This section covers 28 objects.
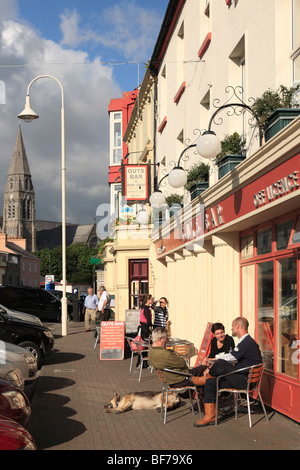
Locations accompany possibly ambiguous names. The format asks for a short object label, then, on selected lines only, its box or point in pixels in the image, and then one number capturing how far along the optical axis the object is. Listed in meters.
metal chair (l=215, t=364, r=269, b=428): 8.30
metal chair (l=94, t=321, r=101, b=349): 18.45
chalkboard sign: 18.97
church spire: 190.88
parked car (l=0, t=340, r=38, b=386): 11.11
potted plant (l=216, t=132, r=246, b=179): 10.43
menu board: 16.48
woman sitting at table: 9.73
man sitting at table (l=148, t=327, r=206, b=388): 9.04
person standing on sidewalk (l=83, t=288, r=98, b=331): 25.72
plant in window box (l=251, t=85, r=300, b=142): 7.87
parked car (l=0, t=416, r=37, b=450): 4.69
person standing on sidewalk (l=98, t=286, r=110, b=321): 21.71
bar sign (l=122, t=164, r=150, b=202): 21.00
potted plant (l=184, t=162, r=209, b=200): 13.45
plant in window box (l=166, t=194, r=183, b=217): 16.96
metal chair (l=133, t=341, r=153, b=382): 12.69
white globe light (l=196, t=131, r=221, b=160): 9.04
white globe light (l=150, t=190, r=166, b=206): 16.06
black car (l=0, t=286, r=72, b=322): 30.09
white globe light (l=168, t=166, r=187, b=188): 11.77
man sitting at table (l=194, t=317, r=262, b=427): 8.34
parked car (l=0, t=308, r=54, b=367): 14.83
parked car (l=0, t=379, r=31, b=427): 7.13
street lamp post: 24.83
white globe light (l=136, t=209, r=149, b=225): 20.22
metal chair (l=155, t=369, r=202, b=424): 8.88
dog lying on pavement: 9.38
